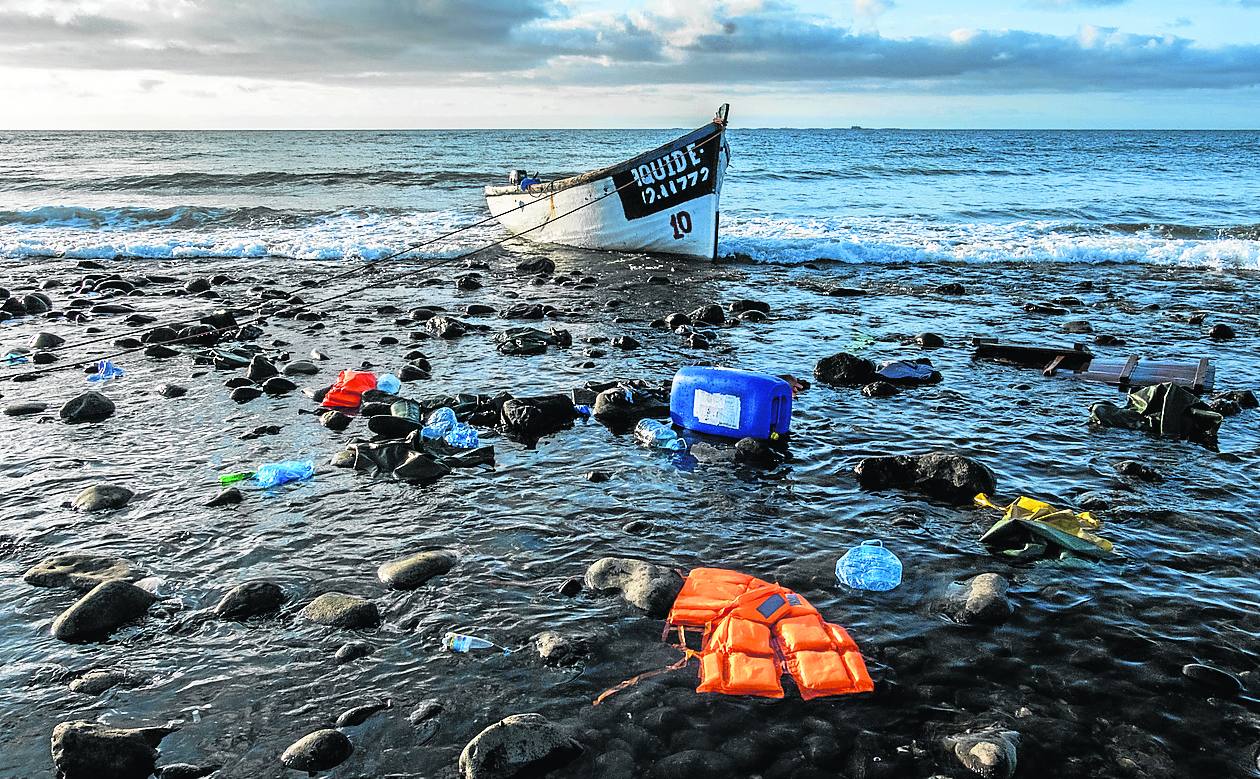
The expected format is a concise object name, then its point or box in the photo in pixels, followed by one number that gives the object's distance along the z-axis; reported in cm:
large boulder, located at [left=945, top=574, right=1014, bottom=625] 437
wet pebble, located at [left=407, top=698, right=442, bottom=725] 363
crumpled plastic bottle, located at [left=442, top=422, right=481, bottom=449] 706
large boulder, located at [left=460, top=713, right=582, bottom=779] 328
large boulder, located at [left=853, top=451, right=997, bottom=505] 588
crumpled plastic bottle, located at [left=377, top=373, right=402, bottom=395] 849
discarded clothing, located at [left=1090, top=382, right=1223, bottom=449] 699
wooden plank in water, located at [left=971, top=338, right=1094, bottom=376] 934
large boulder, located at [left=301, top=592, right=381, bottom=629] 436
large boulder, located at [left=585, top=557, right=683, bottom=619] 450
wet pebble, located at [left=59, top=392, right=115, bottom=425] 772
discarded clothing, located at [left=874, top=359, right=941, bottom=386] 881
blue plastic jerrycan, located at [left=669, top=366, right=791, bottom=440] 691
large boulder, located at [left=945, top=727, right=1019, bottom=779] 326
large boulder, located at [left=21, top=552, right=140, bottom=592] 474
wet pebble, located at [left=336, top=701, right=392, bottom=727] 361
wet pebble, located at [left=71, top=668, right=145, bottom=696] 382
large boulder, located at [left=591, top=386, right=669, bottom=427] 766
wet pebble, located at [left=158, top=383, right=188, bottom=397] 848
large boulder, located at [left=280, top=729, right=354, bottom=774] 336
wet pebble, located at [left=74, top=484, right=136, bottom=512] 576
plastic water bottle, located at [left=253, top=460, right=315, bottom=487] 618
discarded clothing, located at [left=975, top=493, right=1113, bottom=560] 500
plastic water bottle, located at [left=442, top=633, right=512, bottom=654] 416
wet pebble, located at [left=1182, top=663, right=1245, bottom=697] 377
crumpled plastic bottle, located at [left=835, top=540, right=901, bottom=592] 470
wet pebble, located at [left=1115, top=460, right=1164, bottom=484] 616
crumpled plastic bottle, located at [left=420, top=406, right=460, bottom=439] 717
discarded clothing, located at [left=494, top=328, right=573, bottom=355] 1025
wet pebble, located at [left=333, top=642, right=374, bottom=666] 407
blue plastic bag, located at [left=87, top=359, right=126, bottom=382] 913
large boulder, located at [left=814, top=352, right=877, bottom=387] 880
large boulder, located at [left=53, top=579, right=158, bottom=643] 425
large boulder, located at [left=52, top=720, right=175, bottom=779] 326
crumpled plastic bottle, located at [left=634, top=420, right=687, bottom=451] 700
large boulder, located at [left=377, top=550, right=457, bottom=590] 478
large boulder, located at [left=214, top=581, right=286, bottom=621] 446
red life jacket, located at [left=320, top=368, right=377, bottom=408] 809
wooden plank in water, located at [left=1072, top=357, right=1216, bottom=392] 847
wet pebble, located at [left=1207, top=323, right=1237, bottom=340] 1093
